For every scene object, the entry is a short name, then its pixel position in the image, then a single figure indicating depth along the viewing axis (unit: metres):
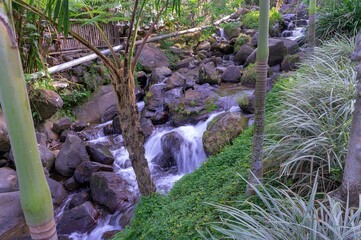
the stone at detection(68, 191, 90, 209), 5.00
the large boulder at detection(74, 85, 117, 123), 7.80
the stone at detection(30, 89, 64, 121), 6.57
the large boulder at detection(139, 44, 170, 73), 10.06
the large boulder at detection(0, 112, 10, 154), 5.47
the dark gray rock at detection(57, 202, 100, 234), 4.51
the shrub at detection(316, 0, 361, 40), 6.75
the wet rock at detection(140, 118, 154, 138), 6.80
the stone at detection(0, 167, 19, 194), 4.89
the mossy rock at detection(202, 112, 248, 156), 4.89
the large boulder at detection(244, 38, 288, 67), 8.54
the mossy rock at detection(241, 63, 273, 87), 8.11
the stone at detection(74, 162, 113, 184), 5.49
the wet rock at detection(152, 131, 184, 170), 5.96
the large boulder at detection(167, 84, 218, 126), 6.80
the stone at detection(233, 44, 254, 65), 10.22
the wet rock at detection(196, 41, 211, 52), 12.49
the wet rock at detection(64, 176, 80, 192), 5.43
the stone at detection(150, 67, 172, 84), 9.25
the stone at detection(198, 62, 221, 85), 8.53
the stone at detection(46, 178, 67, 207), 5.04
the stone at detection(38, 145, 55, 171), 5.73
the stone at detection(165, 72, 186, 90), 8.39
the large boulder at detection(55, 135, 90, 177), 5.75
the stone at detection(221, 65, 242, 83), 8.70
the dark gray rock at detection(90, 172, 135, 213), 4.85
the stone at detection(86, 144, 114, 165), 6.00
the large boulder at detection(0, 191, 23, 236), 4.39
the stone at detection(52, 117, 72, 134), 6.97
